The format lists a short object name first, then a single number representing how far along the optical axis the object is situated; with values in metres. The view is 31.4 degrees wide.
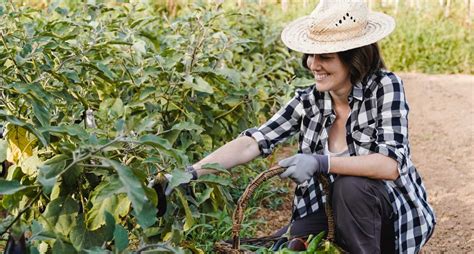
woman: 2.71
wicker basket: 2.47
